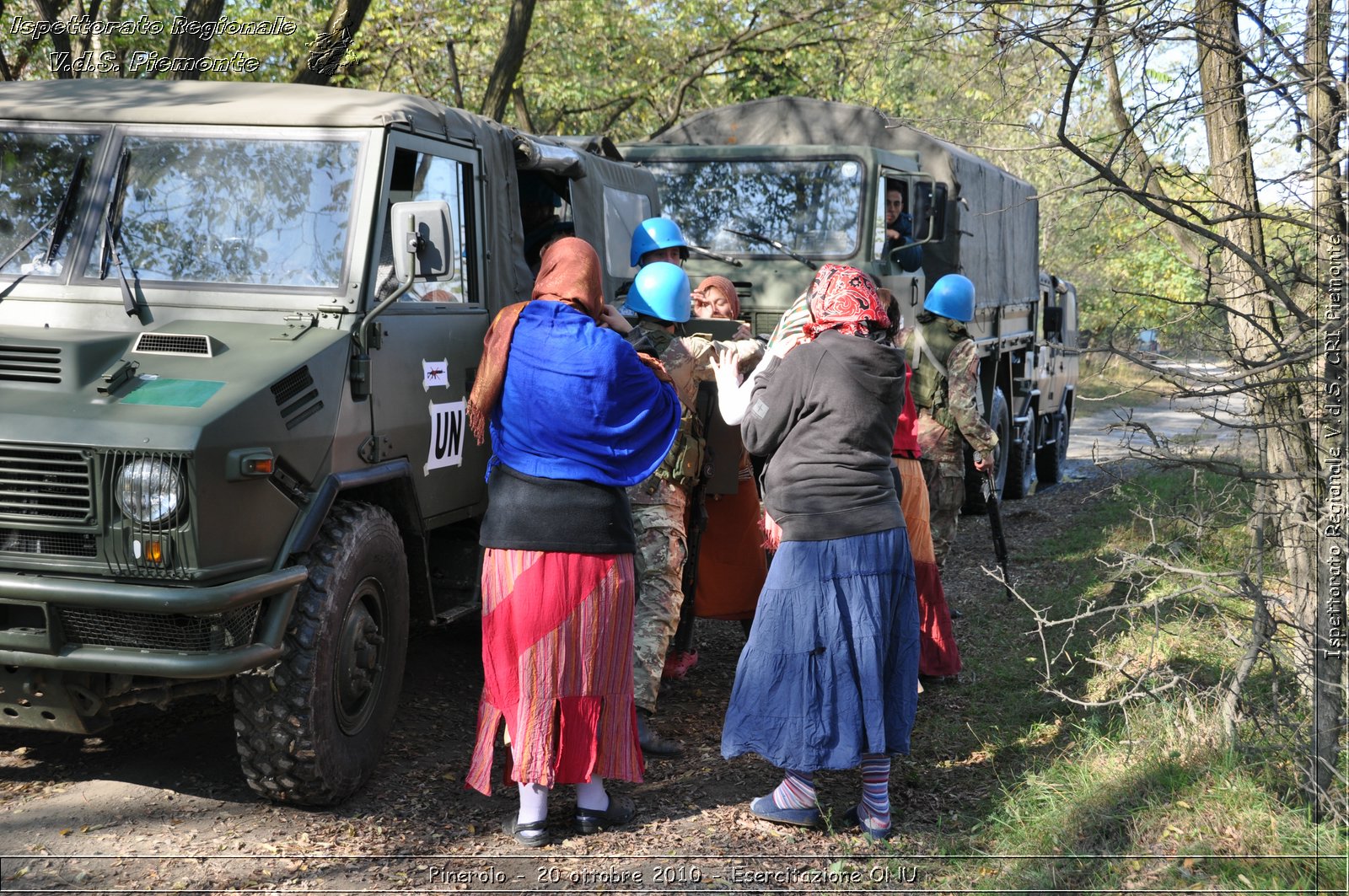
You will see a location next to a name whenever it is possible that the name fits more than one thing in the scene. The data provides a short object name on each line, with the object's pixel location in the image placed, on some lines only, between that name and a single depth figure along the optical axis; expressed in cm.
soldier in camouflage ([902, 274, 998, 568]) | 715
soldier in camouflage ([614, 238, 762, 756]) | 496
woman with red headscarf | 427
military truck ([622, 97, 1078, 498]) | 901
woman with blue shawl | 407
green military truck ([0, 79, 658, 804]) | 362
